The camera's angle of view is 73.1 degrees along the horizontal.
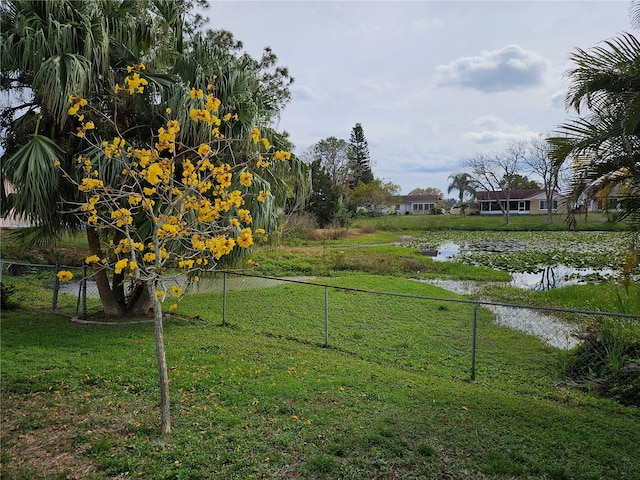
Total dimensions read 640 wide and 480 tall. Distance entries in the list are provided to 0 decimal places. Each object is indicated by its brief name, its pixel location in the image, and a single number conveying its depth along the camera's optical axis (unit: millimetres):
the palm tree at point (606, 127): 4340
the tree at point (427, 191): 88862
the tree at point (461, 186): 67650
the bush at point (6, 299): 8562
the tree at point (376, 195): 52938
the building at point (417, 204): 74562
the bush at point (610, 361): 5023
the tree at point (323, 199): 33656
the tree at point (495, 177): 52656
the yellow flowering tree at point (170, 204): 3498
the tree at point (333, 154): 51781
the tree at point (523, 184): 65375
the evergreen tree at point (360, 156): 61062
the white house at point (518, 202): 57938
